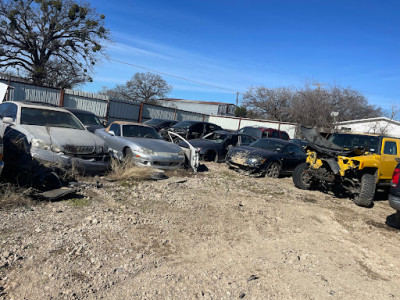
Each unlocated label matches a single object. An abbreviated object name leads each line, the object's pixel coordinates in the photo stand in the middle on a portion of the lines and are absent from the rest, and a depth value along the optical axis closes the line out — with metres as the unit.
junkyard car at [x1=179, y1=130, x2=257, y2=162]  11.28
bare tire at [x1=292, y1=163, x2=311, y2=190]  8.78
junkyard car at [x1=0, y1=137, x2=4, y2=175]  4.43
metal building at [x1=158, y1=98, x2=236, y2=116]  58.75
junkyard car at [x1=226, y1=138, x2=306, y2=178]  9.71
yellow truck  7.53
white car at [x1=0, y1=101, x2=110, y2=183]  5.45
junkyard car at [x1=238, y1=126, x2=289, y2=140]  15.53
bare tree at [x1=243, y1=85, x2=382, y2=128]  32.62
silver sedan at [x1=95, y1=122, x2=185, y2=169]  8.09
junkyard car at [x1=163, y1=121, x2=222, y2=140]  13.68
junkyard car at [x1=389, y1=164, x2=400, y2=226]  5.66
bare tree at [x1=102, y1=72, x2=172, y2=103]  57.00
